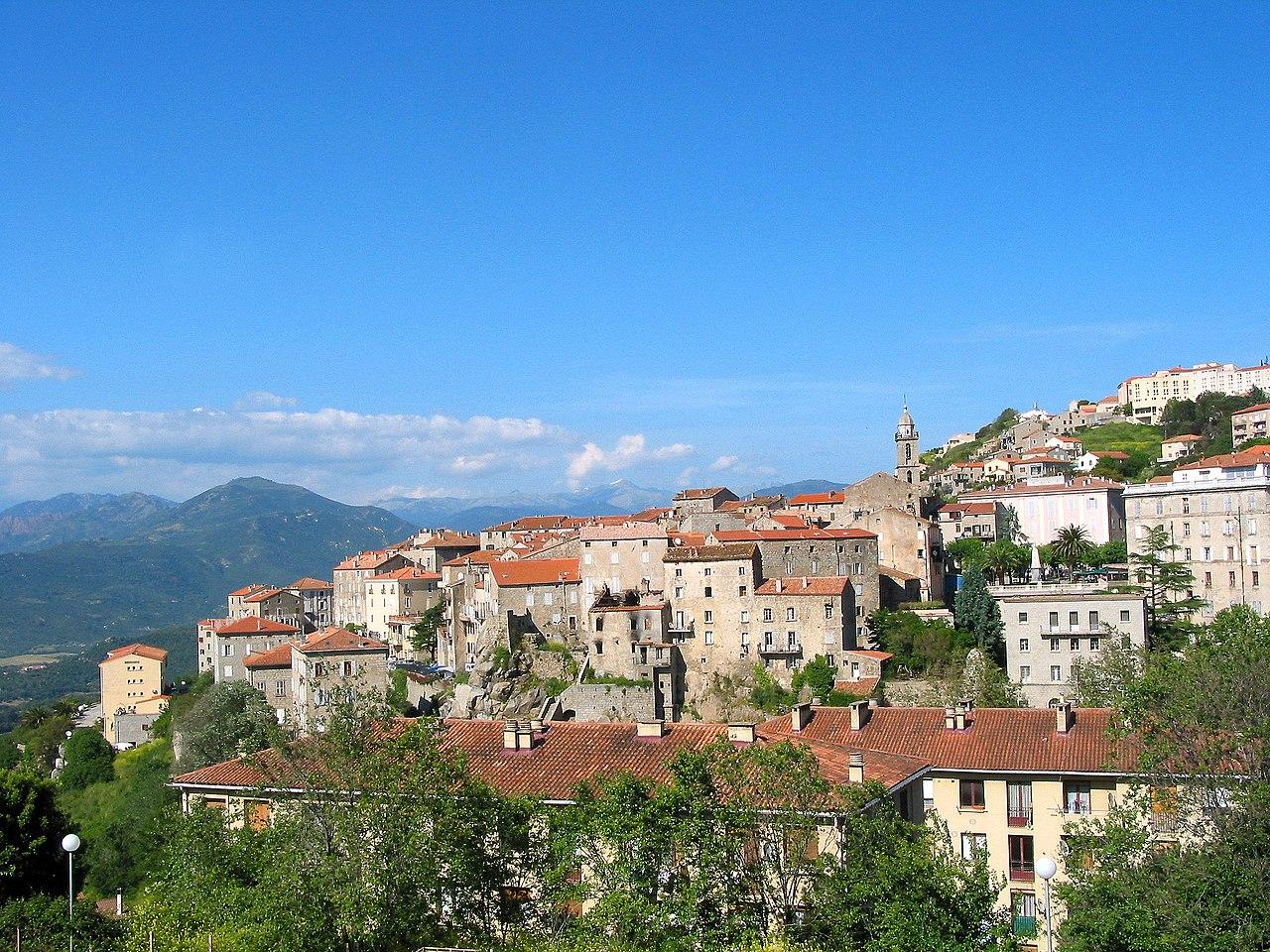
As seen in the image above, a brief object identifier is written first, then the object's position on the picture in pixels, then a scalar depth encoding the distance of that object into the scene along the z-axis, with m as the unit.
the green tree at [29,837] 47.34
